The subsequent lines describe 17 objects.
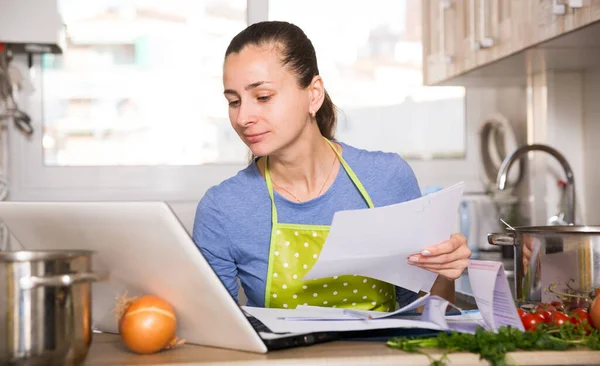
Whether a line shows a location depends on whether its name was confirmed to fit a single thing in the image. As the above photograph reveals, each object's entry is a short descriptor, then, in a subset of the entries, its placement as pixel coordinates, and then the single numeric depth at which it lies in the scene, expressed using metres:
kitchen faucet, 2.53
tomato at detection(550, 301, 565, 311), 1.15
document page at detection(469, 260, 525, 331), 1.00
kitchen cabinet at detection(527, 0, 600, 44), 1.82
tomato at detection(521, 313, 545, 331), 1.03
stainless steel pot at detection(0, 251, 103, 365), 0.81
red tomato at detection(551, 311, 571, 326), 1.03
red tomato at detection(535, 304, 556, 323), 1.06
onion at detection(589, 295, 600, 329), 1.02
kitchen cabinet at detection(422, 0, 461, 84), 2.81
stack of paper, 0.99
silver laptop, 0.91
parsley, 0.90
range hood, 2.73
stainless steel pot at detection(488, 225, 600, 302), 1.19
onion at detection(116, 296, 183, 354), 0.94
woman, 1.51
